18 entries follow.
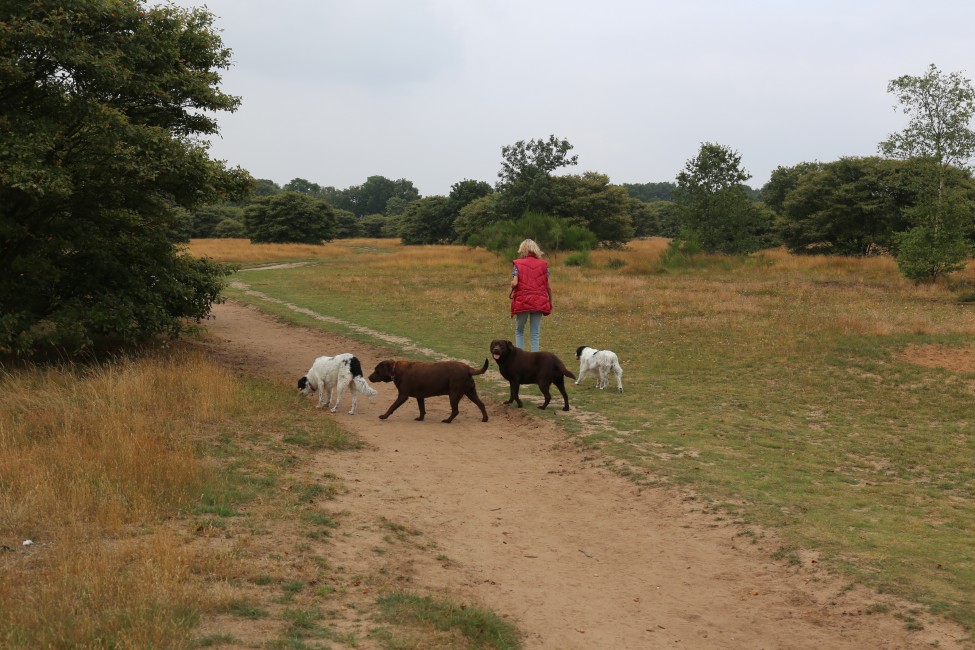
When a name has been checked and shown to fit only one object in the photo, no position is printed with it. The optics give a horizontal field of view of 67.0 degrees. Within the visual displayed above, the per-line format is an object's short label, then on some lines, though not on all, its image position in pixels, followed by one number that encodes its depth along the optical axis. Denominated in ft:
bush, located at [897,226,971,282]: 87.81
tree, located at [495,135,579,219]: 172.04
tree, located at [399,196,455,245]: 293.02
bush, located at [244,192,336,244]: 246.88
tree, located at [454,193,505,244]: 216.54
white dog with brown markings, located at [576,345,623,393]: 41.33
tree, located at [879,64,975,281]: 88.07
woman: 42.60
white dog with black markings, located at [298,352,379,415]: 36.14
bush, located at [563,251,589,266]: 139.85
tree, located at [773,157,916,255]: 140.15
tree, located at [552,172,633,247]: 190.83
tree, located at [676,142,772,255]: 128.47
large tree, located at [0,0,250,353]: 36.14
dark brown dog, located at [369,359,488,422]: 34.88
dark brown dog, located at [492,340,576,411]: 36.52
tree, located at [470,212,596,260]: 151.84
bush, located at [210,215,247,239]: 307.37
